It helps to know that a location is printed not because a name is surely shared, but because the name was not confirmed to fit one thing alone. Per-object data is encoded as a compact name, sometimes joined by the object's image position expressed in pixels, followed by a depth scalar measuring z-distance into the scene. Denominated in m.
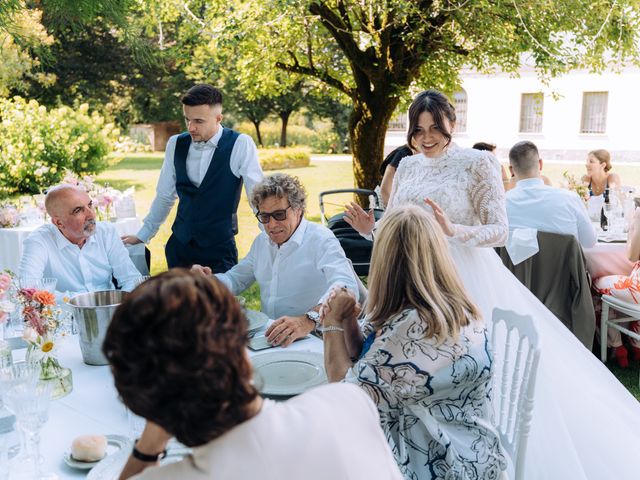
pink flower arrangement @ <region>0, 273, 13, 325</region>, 1.72
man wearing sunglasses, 2.44
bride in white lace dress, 2.40
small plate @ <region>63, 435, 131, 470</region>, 1.28
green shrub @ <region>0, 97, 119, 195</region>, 9.55
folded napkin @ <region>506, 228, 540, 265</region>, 3.69
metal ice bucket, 1.72
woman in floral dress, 1.48
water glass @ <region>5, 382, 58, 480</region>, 1.22
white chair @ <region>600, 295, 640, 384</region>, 3.61
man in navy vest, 3.25
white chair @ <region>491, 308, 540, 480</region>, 1.66
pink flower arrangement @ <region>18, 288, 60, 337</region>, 1.62
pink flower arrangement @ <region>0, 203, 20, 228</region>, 4.54
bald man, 2.69
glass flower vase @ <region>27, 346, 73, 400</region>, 1.63
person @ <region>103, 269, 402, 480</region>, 0.83
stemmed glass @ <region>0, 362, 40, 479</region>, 1.24
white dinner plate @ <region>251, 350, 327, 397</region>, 1.61
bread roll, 1.30
